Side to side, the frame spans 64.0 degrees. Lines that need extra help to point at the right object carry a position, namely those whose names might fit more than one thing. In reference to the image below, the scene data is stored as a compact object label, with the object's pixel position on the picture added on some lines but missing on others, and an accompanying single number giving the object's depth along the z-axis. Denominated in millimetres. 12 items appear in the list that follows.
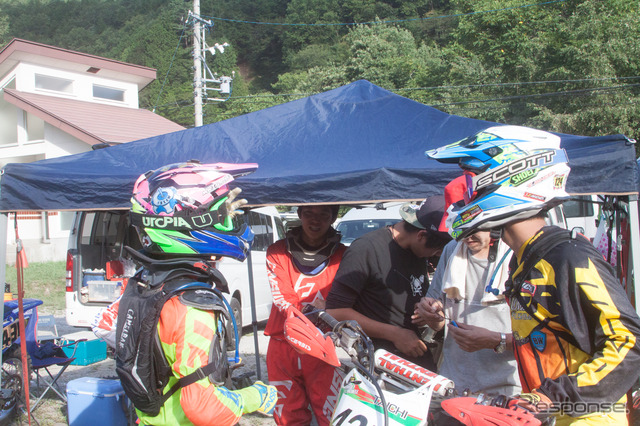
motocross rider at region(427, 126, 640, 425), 1459
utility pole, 20875
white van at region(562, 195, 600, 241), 11693
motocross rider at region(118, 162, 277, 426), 1866
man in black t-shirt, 3021
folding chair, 4977
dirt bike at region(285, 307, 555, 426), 1451
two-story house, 18812
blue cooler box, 3250
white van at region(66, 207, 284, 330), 6680
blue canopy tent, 3162
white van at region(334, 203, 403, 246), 10486
